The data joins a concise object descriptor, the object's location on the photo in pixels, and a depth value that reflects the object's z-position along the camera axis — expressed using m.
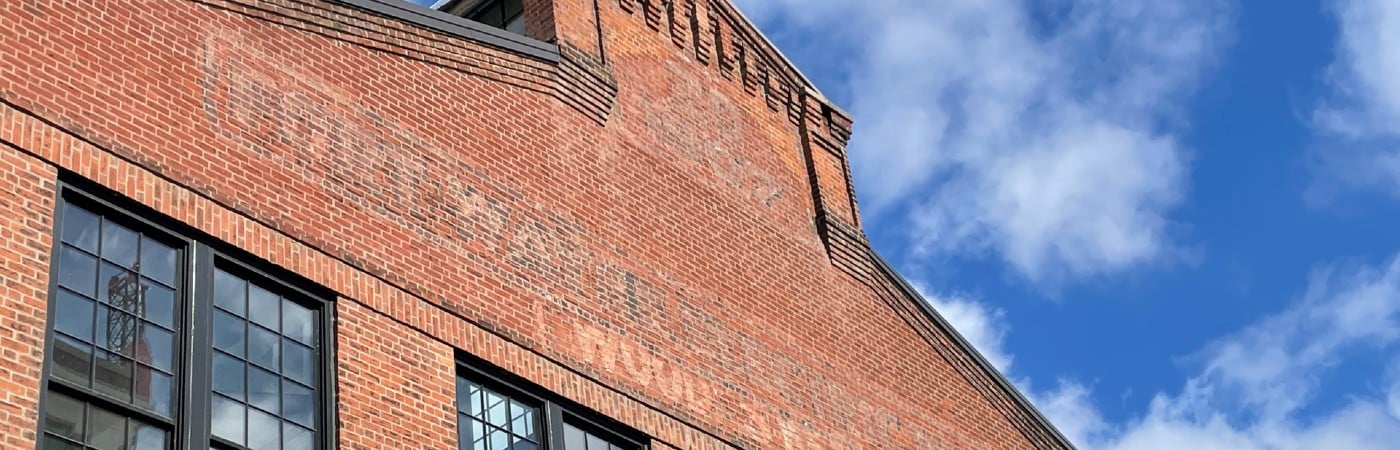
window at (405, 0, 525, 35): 18.30
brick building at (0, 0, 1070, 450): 11.52
